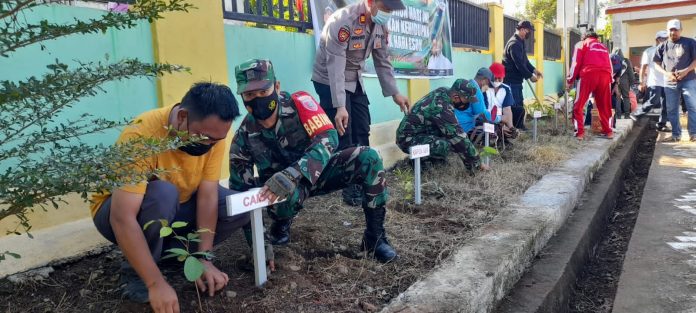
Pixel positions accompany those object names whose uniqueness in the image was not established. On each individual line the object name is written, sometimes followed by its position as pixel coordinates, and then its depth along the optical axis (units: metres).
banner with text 5.33
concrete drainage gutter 2.01
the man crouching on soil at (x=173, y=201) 1.78
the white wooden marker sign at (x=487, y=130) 4.41
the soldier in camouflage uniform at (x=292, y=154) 2.31
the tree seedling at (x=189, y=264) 1.61
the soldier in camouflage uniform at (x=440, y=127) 4.29
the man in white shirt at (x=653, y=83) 8.44
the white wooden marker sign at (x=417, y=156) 3.24
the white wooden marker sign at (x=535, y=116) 5.79
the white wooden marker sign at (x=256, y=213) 1.82
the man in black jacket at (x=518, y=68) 6.83
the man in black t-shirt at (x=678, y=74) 7.01
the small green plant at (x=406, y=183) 3.51
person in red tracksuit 6.68
